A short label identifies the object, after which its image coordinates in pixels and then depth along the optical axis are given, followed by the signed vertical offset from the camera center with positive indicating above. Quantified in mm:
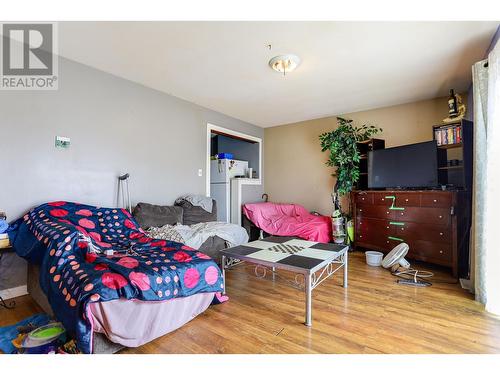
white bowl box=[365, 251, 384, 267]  3203 -914
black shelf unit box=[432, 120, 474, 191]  2527 +420
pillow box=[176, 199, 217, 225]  3407 -367
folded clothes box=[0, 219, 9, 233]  2059 -317
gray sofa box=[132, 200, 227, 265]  2885 -367
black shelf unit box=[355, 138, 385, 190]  3928 +535
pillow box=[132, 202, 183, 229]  2891 -325
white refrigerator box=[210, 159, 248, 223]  4453 +83
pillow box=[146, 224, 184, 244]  2654 -498
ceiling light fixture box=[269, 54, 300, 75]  2473 +1300
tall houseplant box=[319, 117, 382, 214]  3855 +572
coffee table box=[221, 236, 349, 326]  1850 -586
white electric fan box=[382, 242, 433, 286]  2861 -913
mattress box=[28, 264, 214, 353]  1380 -824
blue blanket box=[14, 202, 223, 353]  1383 -522
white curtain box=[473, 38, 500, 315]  1946 +72
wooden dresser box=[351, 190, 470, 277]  2787 -445
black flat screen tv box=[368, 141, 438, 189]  3139 +307
